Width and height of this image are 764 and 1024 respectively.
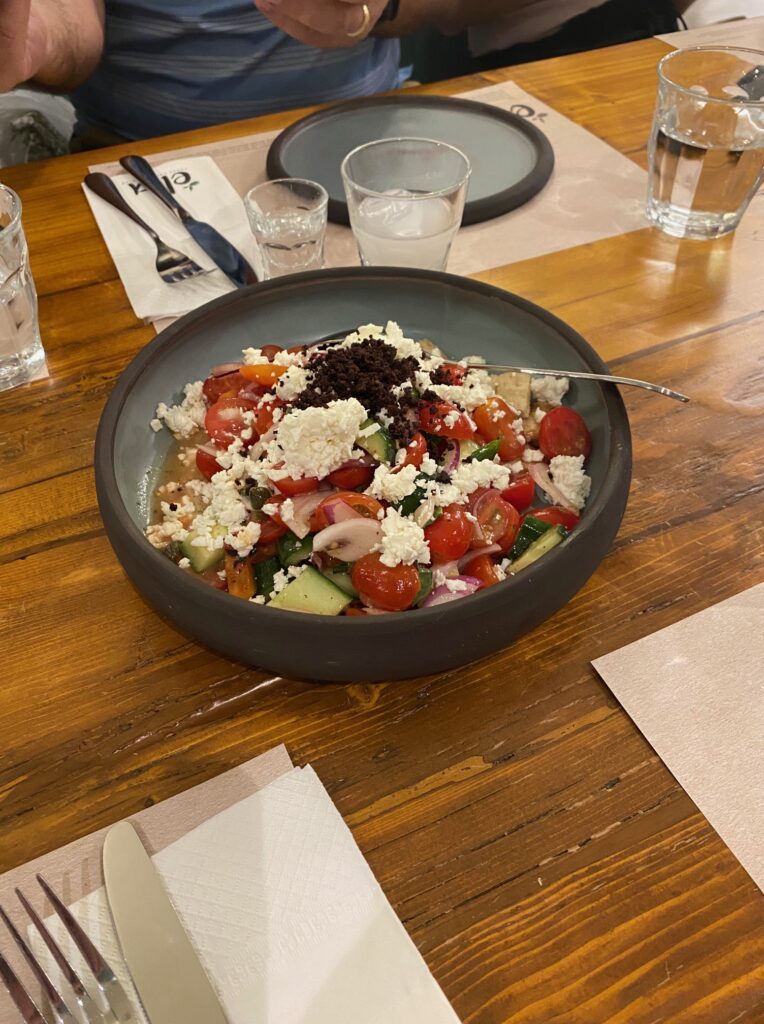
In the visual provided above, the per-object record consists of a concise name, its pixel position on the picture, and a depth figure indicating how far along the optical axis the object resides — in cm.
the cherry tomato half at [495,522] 37
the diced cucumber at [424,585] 34
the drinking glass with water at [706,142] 56
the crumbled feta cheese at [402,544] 33
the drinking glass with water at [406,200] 53
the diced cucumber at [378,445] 37
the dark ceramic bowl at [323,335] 32
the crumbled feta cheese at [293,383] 40
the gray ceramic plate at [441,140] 62
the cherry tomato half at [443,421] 39
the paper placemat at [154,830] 29
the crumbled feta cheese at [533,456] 41
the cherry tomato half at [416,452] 37
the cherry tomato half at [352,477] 37
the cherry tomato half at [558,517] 38
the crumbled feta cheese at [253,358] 44
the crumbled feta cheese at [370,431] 37
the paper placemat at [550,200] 59
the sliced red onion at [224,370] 44
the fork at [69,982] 25
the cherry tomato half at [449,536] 35
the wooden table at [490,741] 28
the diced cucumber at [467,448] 40
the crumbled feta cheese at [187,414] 43
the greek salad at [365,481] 35
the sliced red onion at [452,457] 39
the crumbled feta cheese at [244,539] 36
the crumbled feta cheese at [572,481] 39
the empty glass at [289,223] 55
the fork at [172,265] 56
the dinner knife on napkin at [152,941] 25
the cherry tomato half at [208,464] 41
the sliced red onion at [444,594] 35
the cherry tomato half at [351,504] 35
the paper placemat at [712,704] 31
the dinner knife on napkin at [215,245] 56
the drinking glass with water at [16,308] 47
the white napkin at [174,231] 55
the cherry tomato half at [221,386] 43
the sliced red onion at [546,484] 39
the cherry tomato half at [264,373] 42
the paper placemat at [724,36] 82
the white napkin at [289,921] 26
